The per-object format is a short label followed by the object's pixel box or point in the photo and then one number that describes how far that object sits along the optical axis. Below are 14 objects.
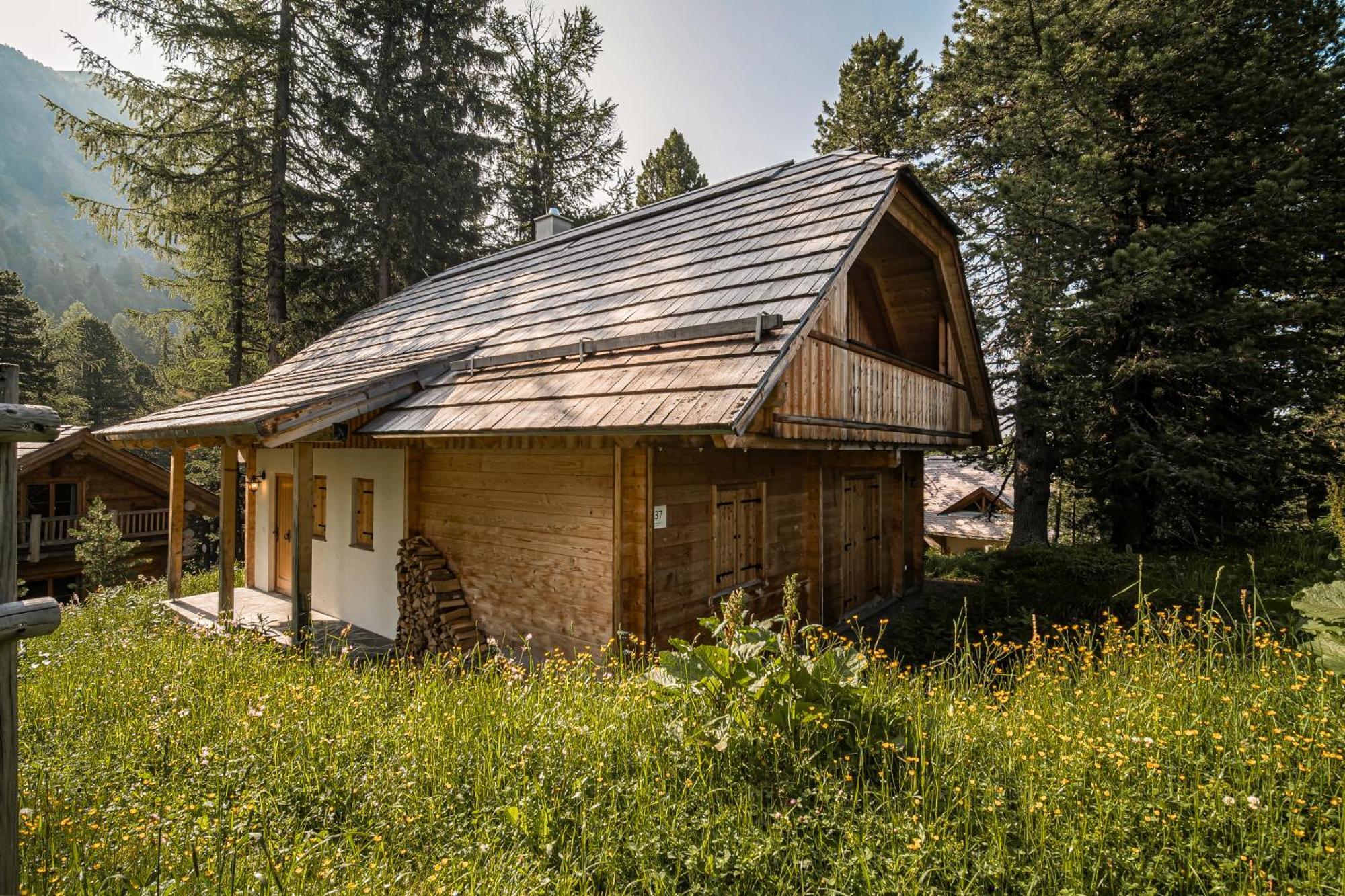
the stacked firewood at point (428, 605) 6.22
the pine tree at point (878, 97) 15.30
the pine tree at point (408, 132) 14.74
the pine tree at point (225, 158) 12.70
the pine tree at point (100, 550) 11.70
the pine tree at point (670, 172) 22.23
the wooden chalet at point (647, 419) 4.89
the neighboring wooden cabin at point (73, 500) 15.42
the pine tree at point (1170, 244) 8.59
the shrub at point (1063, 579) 7.04
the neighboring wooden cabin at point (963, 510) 20.56
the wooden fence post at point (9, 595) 1.58
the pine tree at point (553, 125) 18.31
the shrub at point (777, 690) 2.65
